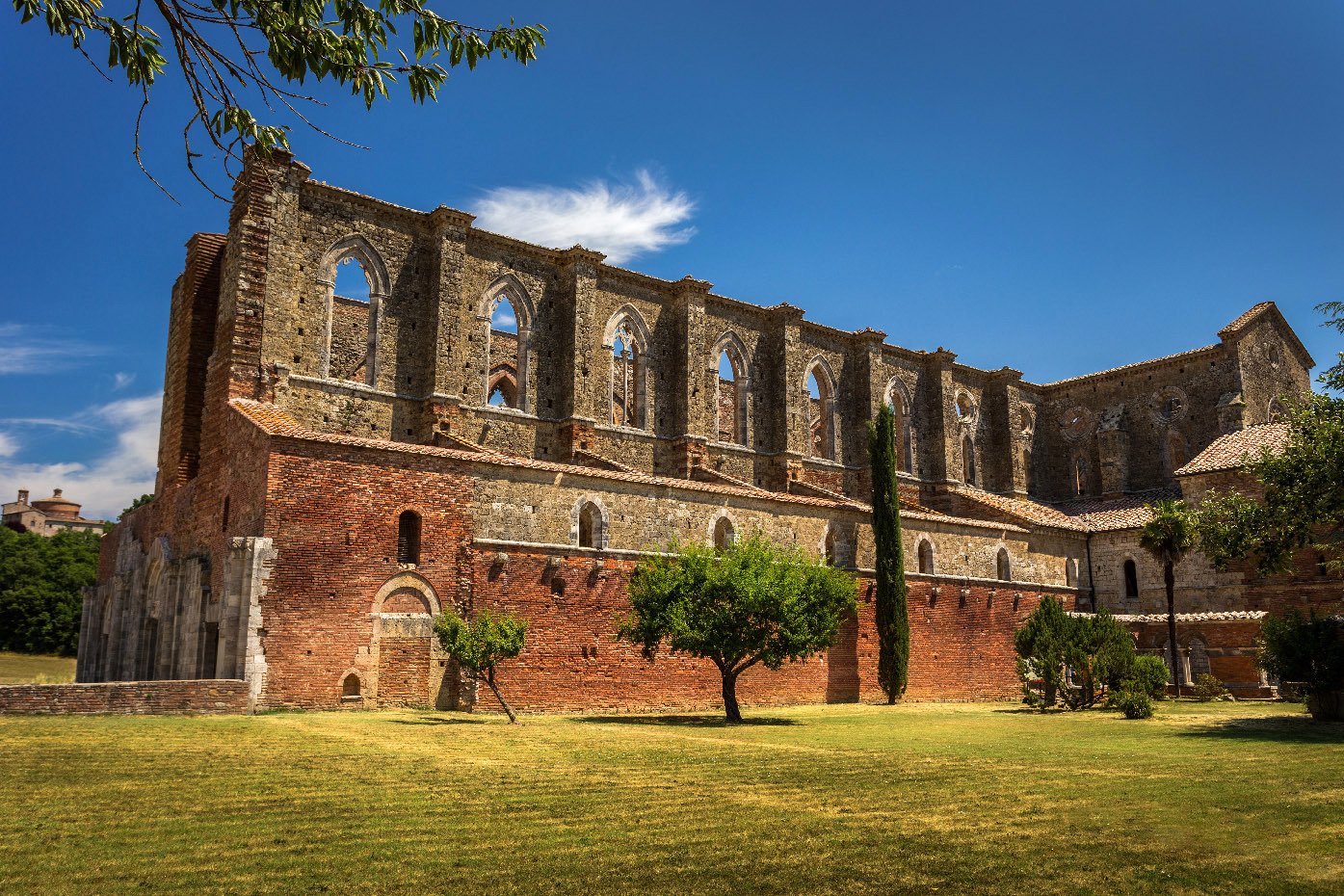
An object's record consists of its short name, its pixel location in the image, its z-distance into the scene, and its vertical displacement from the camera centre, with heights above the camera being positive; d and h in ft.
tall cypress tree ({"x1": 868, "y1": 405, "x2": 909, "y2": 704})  94.73 +5.76
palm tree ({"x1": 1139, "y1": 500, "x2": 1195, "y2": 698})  101.48 +11.04
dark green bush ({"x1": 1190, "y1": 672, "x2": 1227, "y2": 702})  94.73 -3.23
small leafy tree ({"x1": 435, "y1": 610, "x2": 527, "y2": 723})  62.18 +0.56
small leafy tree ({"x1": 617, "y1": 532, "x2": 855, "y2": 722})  68.80 +2.80
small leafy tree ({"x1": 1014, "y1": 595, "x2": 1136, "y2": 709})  79.87 +0.14
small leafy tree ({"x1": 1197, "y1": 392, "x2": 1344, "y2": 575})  63.36 +9.55
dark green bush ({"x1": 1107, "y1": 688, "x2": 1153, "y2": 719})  72.54 -3.47
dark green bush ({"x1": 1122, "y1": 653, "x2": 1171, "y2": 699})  76.02 -1.68
